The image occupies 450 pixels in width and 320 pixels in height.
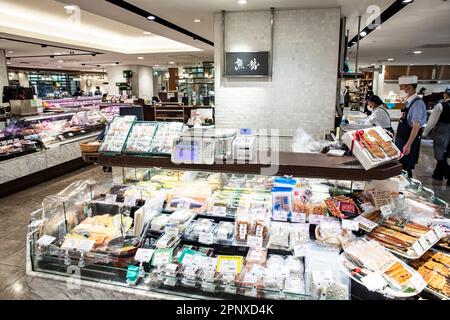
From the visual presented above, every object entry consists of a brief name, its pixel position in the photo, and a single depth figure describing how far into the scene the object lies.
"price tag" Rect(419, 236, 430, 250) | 2.17
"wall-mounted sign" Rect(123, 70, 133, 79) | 17.86
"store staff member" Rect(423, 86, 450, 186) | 6.76
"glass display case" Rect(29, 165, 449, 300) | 1.97
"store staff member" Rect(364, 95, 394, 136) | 5.53
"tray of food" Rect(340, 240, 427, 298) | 1.85
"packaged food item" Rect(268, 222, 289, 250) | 2.25
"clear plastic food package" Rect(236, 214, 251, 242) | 2.33
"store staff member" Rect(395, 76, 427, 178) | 5.34
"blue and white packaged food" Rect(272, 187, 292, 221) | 2.51
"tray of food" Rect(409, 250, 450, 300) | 1.86
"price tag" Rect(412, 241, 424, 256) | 2.12
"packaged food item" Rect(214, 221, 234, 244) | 2.33
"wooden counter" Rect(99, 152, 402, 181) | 2.26
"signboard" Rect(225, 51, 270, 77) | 5.18
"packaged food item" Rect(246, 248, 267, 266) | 2.13
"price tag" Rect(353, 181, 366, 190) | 2.89
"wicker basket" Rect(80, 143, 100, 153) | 2.86
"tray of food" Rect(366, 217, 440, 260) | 2.15
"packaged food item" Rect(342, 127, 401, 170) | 2.23
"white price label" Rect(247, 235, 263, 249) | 2.27
